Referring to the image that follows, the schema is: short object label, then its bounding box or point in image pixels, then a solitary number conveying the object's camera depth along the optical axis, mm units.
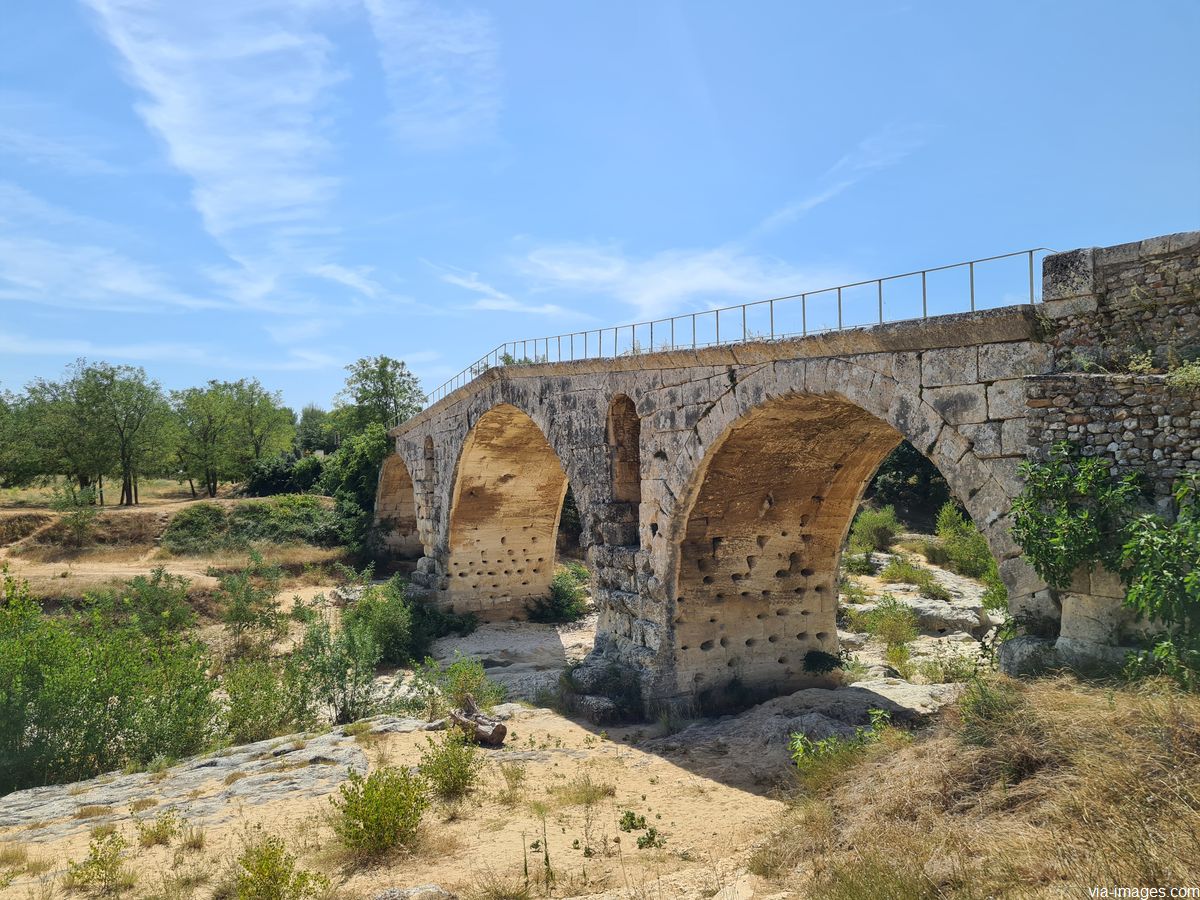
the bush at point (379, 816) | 7258
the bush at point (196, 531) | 28938
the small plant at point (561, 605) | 24328
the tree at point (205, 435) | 39031
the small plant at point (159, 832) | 7867
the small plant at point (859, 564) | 23964
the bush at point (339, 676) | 13422
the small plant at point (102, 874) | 6805
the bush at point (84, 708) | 10992
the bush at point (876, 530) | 26562
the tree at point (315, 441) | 53219
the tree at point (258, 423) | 42062
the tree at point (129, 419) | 34531
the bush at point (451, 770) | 9000
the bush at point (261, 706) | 12242
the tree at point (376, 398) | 43000
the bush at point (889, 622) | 16781
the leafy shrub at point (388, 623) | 19766
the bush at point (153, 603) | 19703
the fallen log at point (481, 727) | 11336
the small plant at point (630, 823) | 7980
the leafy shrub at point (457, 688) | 13445
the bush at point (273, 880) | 6023
